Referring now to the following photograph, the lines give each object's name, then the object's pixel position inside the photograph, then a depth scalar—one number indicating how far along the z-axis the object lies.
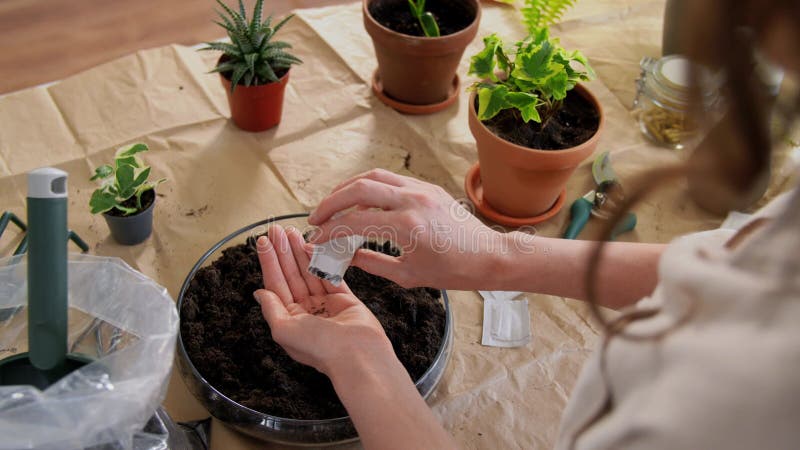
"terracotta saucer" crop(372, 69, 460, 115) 1.29
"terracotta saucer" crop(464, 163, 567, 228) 1.12
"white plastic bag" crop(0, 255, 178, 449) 0.53
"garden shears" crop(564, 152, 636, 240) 1.09
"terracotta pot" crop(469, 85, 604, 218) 1.01
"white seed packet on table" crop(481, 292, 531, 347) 0.97
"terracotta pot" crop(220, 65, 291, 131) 1.16
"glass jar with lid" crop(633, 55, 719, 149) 1.19
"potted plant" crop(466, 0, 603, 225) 0.99
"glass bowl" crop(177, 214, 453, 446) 0.77
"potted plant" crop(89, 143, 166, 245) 0.95
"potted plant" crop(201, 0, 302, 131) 1.13
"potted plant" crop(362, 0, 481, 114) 1.20
